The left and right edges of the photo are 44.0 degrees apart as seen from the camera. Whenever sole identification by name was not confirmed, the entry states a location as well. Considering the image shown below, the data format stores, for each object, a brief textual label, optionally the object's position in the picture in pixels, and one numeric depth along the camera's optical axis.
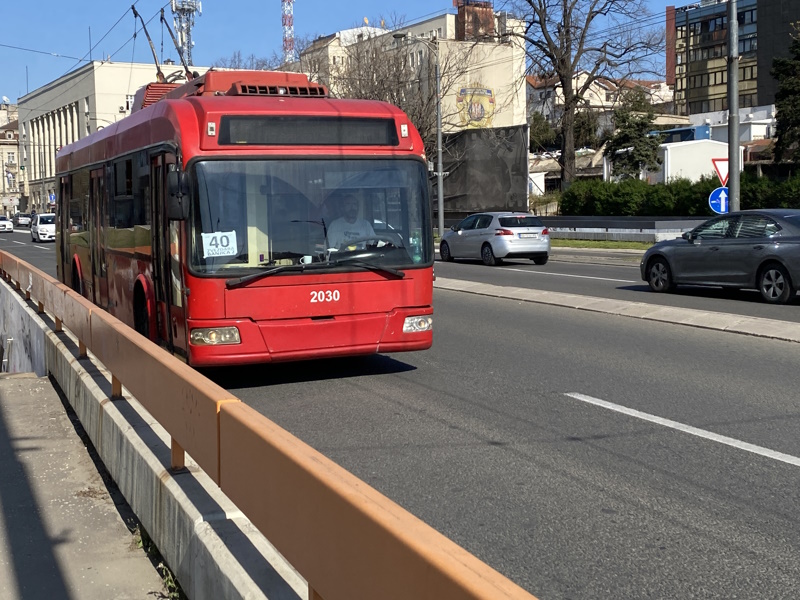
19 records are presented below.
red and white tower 122.88
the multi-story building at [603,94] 49.56
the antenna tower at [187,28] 69.34
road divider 12.79
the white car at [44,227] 55.47
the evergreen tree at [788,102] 52.44
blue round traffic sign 24.03
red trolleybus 9.13
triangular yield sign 25.05
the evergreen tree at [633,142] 67.75
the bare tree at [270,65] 58.36
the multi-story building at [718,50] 93.69
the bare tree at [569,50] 48.00
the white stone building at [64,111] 96.06
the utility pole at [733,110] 23.42
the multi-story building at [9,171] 129.12
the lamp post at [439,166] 41.25
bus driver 9.52
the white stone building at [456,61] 53.56
